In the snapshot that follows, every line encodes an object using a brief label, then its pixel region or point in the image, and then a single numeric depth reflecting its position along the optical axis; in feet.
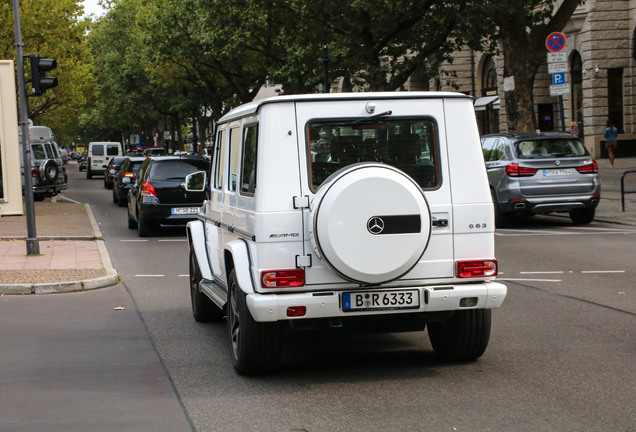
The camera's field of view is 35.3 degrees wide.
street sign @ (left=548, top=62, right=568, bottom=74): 71.31
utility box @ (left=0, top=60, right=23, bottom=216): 74.59
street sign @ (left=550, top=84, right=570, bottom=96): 71.00
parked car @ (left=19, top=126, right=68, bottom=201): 100.99
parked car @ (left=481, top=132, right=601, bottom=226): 60.23
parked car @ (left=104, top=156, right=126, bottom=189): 138.43
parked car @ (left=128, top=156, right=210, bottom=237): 62.13
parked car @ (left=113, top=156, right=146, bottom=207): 95.86
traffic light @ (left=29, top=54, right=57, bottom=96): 50.96
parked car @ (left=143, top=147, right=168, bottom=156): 197.47
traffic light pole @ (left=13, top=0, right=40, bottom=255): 49.55
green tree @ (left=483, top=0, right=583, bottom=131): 82.28
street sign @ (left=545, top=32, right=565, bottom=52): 72.28
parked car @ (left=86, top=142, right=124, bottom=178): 201.46
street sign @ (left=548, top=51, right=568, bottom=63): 71.26
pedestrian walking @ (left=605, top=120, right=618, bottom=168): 110.42
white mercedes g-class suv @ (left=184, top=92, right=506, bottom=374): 20.61
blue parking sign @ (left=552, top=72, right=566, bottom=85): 71.20
